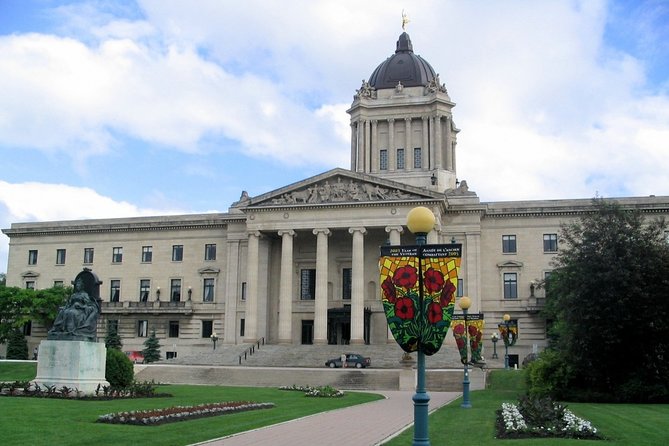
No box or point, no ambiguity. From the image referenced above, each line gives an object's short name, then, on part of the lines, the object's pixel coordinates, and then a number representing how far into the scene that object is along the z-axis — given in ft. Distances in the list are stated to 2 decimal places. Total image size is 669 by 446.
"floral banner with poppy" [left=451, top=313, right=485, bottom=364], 103.24
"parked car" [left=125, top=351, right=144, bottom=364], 225.13
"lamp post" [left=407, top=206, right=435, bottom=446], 40.45
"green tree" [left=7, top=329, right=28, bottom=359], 235.61
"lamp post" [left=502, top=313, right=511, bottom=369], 141.38
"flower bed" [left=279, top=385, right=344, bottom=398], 116.78
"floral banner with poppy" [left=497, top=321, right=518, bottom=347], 141.67
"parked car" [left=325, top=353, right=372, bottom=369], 178.91
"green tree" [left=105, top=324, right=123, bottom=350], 229.86
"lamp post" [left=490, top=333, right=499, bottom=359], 197.39
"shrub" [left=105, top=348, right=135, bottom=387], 106.11
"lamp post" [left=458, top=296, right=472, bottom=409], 94.89
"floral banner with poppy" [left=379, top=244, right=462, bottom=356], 43.06
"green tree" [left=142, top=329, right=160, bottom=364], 223.10
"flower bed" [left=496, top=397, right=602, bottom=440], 61.77
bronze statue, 98.27
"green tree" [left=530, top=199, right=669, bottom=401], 110.83
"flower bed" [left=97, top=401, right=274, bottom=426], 67.82
